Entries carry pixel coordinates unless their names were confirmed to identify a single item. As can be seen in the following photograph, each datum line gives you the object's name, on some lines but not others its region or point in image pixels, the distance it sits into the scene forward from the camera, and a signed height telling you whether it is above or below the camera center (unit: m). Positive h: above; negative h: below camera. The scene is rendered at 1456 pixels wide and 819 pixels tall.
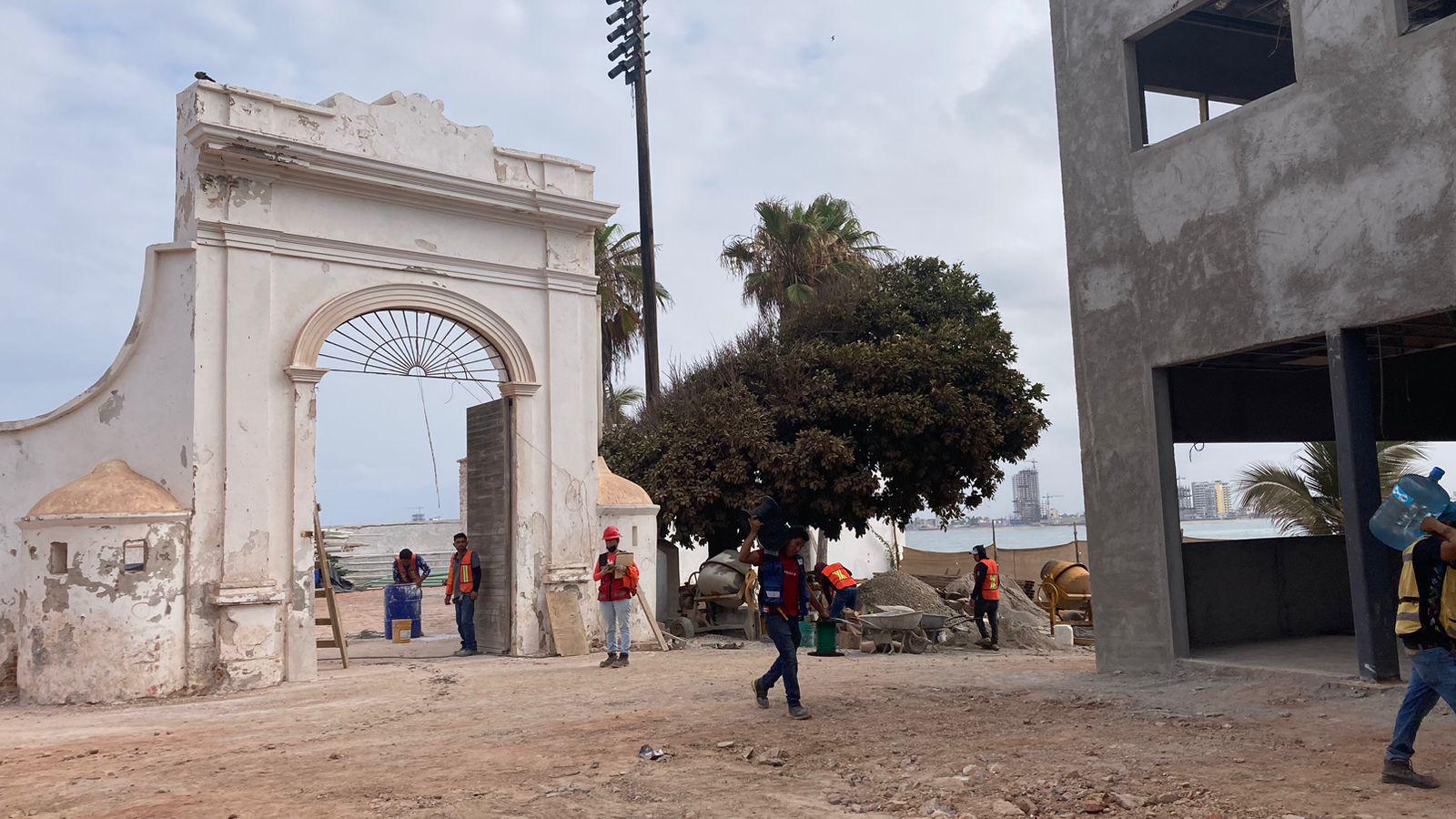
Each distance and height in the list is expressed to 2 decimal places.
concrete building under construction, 8.76 +1.95
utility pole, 24.68 +9.34
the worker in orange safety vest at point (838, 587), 15.40 -1.00
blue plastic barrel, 19.12 -1.23
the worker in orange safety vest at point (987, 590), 17.77 -1.29
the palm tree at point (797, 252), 27.67 +6.81
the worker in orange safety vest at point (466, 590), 15.33 -0.85
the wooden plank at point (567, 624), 14.73 -1.32
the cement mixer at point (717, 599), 20.09 -1.42
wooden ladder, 13.21 -0.75
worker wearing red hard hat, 13.27 -0.84
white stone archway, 12.18 +2.48
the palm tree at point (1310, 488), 18.50 +0.20
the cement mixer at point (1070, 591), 21.69 -1.68
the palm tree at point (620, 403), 30.92 +4.10
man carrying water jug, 5.78 -0.68
